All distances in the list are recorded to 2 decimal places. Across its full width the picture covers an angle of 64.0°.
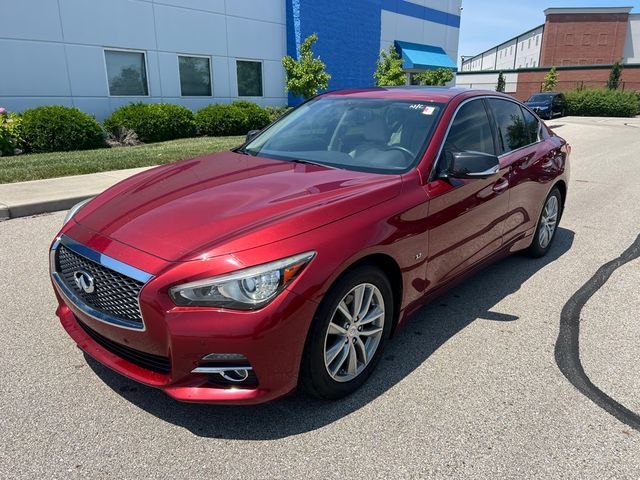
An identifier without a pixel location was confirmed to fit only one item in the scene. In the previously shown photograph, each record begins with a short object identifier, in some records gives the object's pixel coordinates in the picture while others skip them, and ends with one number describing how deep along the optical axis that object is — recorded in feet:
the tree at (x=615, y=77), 157.28
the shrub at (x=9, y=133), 37.11
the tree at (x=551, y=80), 162.09
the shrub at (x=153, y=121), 46.78
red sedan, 7.77
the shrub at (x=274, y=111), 60.44
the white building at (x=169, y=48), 43.96
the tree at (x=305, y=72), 60.03
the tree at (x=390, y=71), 71.15
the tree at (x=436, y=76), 83.41
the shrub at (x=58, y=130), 39.50
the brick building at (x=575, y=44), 188.85
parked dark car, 95.14
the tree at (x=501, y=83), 180.58
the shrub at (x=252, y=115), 56.08
